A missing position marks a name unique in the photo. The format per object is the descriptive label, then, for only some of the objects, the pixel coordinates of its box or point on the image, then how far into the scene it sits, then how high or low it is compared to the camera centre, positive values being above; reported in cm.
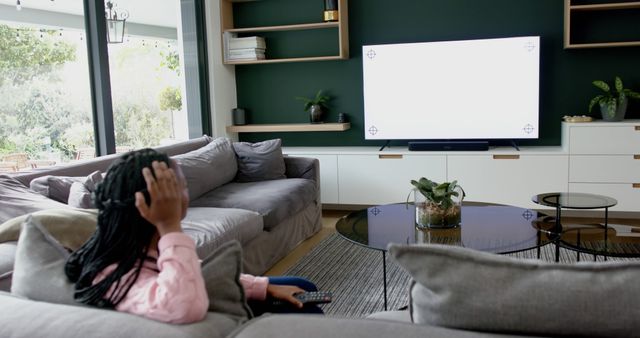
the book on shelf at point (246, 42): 539 +53
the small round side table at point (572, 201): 314 -62
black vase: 544 -15
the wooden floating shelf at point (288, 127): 530 -26
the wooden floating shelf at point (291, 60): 527 +35
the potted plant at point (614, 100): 458 -10
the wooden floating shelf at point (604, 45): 458 +33
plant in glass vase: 286 -53
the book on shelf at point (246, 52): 541 +44
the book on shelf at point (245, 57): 542 +39
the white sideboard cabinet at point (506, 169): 458 -63
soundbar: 495 -44
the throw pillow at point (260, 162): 443 -46
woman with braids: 104 -27
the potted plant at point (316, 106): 545 -7
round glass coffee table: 260 -65
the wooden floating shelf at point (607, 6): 453 +63
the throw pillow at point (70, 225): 169 -36
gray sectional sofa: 268 -60
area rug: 304 -105
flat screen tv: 488 +3
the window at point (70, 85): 370 +15
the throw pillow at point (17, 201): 250 -40
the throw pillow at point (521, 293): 95 -33
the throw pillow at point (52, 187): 276 -37
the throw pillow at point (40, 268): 117 -32
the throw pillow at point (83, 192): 262 -39
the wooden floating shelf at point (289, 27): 523 +64
